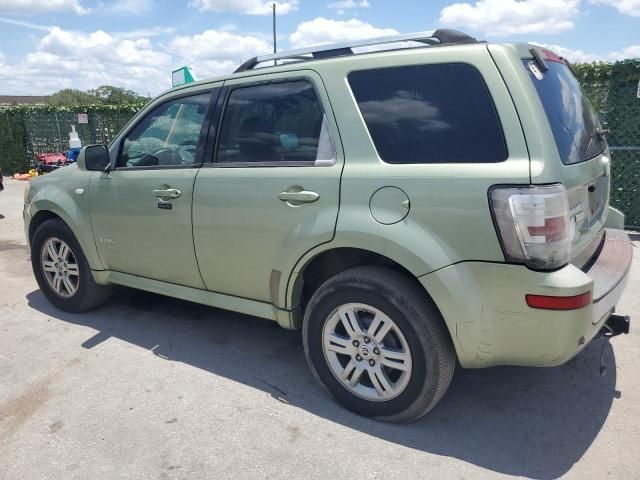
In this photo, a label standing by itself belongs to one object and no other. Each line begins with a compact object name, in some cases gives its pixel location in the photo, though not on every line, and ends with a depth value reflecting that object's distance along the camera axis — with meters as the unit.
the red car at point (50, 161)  12.60
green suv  2.32
